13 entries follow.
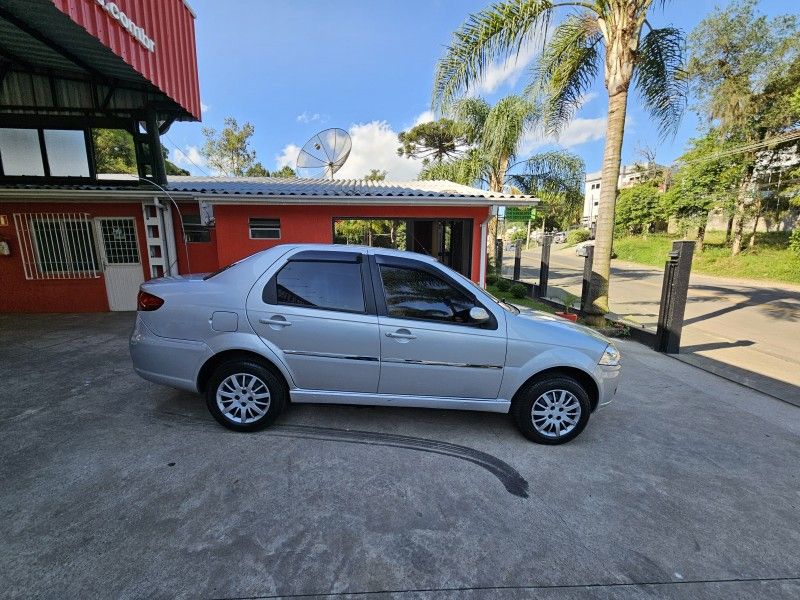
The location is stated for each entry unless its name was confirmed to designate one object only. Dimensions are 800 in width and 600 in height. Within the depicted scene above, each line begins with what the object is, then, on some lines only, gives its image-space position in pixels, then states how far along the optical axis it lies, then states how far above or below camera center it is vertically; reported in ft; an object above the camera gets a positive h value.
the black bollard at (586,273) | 27.50 -3.51
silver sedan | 10.61 -3.31
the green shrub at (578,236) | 143.16 -3.24
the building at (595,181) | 121.43 +19.15
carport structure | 24.89 +3.41
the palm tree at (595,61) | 23.29 +11.38
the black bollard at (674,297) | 20.85 -3.99
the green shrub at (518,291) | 38.06 -6.48
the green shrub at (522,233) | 183.31 -2.65
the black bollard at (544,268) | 41.32 -4.45
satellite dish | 37.99 +7.81
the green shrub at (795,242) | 60.39 -2.43
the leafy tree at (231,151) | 97.25 +20.22
